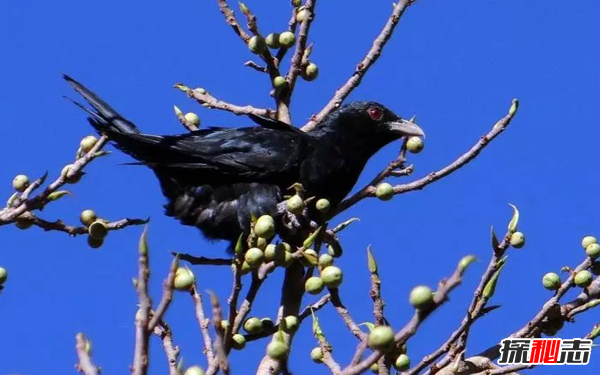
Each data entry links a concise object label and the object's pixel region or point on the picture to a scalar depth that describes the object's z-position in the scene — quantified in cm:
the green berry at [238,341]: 585
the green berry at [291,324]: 682
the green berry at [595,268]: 778
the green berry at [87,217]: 765
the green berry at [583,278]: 751
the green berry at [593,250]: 765
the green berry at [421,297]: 439
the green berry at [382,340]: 467
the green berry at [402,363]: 679
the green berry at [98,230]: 754
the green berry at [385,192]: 911
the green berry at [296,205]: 800
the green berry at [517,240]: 725
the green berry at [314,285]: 705
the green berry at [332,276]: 696
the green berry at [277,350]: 501
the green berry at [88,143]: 757
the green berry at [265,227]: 675
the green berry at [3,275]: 642
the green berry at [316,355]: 757
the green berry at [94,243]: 768
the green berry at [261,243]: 677
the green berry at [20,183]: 759
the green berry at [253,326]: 674
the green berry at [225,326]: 539
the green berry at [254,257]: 647
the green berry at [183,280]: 571
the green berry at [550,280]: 752
